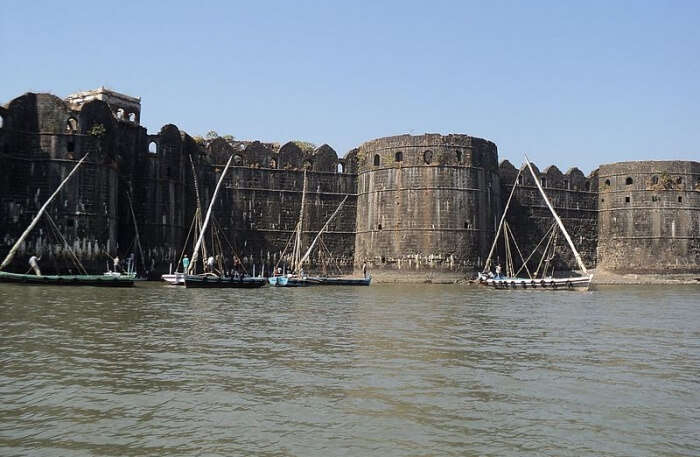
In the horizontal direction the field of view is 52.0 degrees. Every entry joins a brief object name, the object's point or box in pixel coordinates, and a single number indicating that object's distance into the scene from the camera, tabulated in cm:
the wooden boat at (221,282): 3428
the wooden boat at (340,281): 4116
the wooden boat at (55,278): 3048
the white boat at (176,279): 3415
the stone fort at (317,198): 3453
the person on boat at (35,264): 3167
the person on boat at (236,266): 4416
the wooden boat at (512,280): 3938
